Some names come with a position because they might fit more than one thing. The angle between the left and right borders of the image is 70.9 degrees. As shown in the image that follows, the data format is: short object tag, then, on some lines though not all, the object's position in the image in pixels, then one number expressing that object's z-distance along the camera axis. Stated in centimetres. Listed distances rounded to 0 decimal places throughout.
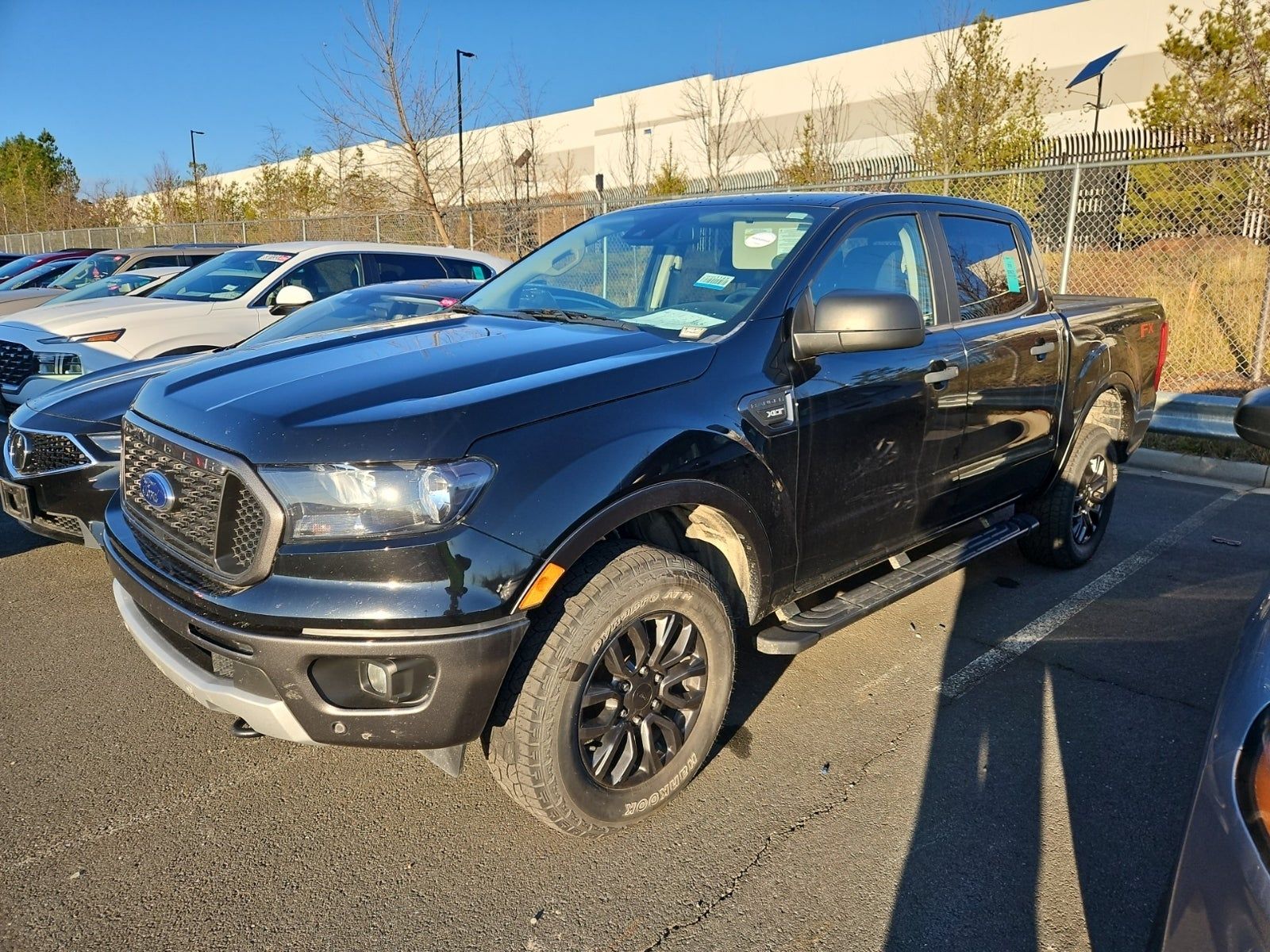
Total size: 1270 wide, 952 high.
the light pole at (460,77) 1727
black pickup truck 221
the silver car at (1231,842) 133
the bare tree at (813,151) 1494
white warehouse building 2531
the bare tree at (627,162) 2872
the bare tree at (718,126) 1997
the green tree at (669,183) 1806
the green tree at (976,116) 1318
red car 1569
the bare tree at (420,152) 1501
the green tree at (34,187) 4162
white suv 643
